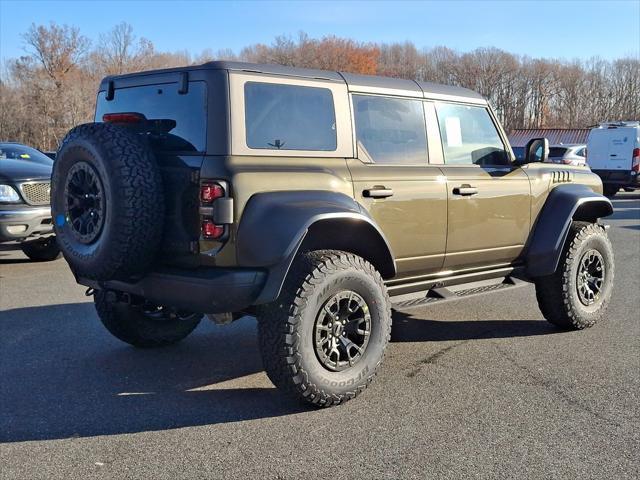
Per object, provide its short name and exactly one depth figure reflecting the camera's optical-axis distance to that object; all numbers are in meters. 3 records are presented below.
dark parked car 7.71
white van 19.09
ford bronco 3.54
